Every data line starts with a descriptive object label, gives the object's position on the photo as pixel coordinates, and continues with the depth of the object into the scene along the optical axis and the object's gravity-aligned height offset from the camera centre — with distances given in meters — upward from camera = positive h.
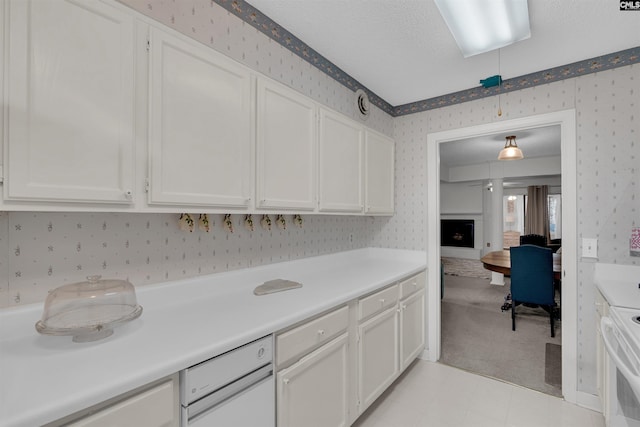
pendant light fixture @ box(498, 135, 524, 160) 3.74 +0.76
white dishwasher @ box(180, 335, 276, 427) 0.96 -0.62
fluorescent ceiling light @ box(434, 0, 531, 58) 1.56 +1.09
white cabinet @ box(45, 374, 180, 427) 0.76 -0.54
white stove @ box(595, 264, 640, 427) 1.15 -0.57
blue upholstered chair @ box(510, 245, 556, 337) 3.40 -0.75
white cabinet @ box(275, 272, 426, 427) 1.34 -0.81
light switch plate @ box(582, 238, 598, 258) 2.12 -0.25
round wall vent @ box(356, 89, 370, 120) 2.65 +0.99
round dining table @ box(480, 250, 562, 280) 3.57 -0.66
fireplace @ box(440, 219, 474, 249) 7.79 -0.51
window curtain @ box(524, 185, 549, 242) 7.84 +0.12
